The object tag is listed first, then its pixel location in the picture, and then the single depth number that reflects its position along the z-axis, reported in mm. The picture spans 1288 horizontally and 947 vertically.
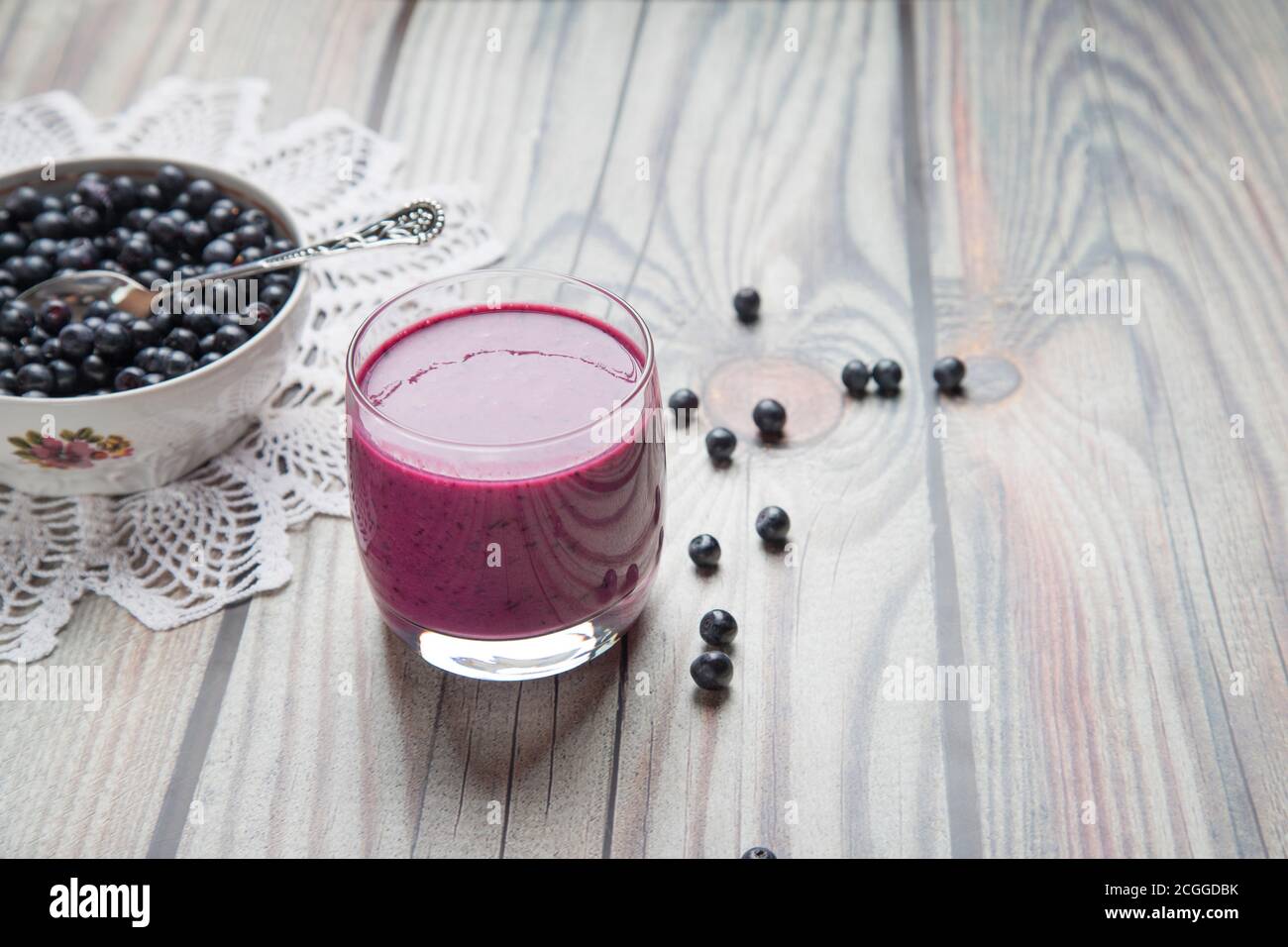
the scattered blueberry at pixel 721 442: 563
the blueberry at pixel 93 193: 590
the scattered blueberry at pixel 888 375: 587
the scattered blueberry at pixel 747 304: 617
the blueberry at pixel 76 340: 535
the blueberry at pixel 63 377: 532
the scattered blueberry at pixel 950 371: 584
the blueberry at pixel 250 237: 580
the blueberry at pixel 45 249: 574
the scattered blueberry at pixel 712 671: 495
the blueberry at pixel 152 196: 593
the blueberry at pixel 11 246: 577
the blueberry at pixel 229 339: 546
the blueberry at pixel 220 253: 575
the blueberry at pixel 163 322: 554
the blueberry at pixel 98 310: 551
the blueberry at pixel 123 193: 593
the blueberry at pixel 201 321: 556
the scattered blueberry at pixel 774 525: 537
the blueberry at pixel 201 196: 592
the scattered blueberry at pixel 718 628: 508
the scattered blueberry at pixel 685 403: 583
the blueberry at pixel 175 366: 538
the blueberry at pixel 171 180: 597
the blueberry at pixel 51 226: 579
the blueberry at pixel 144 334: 543
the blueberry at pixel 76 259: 571
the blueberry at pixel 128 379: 532
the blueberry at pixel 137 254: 574
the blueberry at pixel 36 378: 527
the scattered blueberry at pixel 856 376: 588
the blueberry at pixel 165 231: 582
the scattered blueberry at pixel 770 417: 573
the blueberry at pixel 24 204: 586
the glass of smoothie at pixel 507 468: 457
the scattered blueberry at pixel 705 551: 531
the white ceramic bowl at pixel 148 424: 518
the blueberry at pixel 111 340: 535
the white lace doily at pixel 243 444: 527
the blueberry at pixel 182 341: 545
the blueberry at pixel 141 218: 587
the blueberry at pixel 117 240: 583
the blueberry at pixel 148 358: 539
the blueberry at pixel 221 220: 587
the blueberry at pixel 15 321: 546
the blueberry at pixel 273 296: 564
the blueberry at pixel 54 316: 547
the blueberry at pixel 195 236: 584
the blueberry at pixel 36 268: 567
